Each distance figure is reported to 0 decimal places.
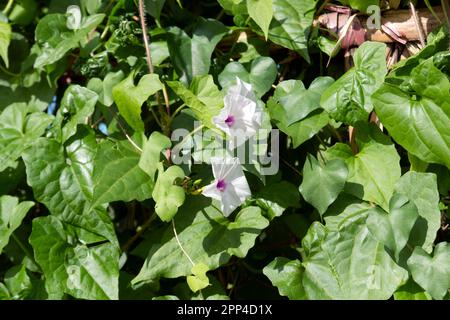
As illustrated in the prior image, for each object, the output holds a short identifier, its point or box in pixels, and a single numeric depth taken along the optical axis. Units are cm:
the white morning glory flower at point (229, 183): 128
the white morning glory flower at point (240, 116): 128
